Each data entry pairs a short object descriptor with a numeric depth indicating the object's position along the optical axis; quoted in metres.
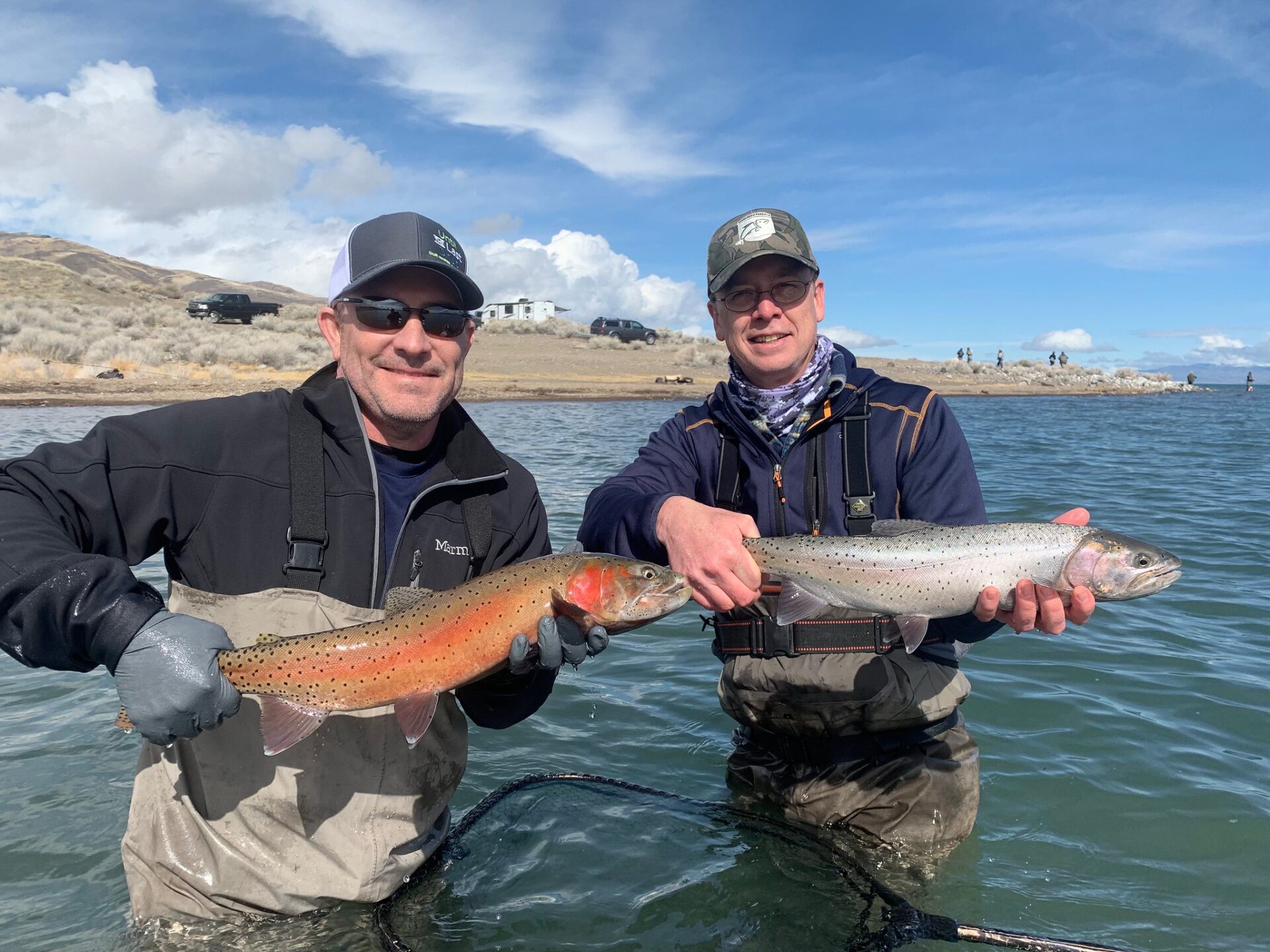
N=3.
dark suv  59.25
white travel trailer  80.19
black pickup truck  51.97
